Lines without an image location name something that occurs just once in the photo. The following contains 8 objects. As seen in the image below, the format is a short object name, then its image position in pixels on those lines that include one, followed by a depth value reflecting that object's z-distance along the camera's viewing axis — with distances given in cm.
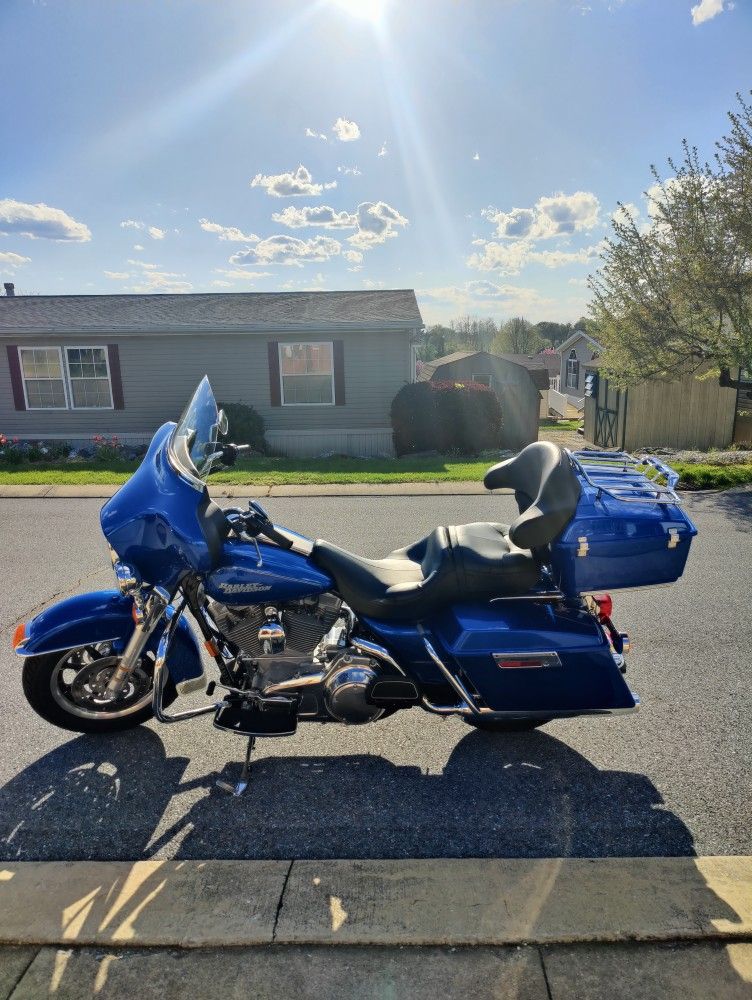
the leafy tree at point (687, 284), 1152
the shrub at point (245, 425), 1341
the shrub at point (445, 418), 1397
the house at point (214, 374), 1400
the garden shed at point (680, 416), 1833
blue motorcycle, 279
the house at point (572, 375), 3531
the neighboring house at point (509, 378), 1769
